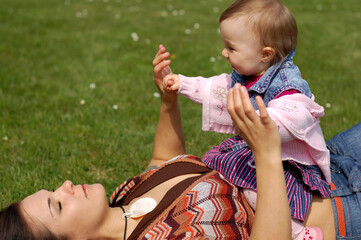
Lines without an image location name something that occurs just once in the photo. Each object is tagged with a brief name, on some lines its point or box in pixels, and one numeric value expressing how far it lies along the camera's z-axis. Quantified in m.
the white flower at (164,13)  8.94
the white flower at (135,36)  7.35
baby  2.29
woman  2.34
